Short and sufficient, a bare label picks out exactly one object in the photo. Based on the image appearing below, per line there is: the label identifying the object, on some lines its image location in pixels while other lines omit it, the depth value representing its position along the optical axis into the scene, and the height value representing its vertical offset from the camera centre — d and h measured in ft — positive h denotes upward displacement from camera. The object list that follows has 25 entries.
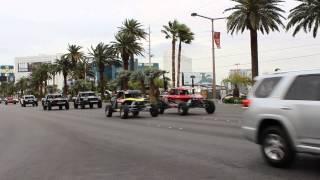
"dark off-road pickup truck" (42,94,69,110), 169.76 -1.78
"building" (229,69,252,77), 458.58 +18.81
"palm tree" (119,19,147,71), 256.93 +29.50
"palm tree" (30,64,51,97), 450.71 +14.83
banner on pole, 202.49 +19.72
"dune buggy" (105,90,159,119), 102.09 -1.89
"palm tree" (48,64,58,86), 353.26 +17.64
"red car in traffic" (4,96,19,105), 354.13 -3.26
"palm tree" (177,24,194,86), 253.85 +26.35
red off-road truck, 107.56 -1.43
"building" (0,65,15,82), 622.54 +28.16
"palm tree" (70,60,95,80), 355.23 +15.96
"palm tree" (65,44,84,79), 331.98 +24.02
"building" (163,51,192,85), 550.77 +29.31
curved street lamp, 201.48 +21.24
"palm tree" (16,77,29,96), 556.10 +11.24
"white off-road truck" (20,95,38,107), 238.00 -1.90
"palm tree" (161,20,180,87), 253.03 +28.38
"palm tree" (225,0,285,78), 171.53 +22.59
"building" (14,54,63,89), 629.51 +38.77
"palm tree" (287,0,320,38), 154.50 +21.20
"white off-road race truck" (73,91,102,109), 173.06 -1.53
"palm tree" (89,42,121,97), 286.46 +19.46
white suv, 31.65 -1.34
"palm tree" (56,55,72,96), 339.57 +17.96
